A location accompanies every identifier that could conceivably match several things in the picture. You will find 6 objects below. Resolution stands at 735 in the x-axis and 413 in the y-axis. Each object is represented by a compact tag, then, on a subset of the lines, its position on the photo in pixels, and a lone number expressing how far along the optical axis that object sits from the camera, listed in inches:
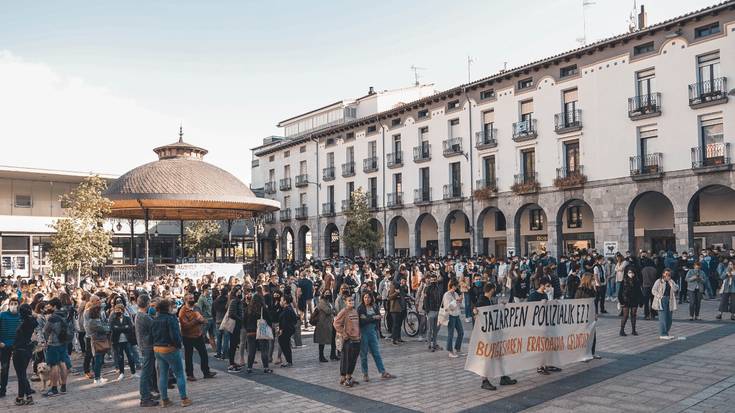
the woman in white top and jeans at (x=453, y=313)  488.4
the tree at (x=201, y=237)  1974.7
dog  400.5
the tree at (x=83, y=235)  996.6
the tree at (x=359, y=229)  1656.0
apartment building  1069.8
